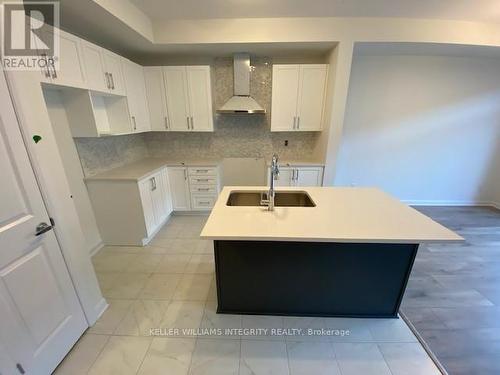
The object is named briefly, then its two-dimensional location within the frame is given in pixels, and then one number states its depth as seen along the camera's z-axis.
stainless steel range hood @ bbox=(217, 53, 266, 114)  3.11
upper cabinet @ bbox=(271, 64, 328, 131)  3.06
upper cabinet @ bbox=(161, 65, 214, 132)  3.12
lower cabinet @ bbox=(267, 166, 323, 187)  3.26
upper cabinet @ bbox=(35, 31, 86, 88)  1.65
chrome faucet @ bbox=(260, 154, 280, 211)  1.66
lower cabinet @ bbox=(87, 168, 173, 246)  2.49
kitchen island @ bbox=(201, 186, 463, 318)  1.36
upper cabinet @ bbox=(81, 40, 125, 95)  2.05
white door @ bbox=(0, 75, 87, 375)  1.08
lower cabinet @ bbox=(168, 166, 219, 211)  3.31
